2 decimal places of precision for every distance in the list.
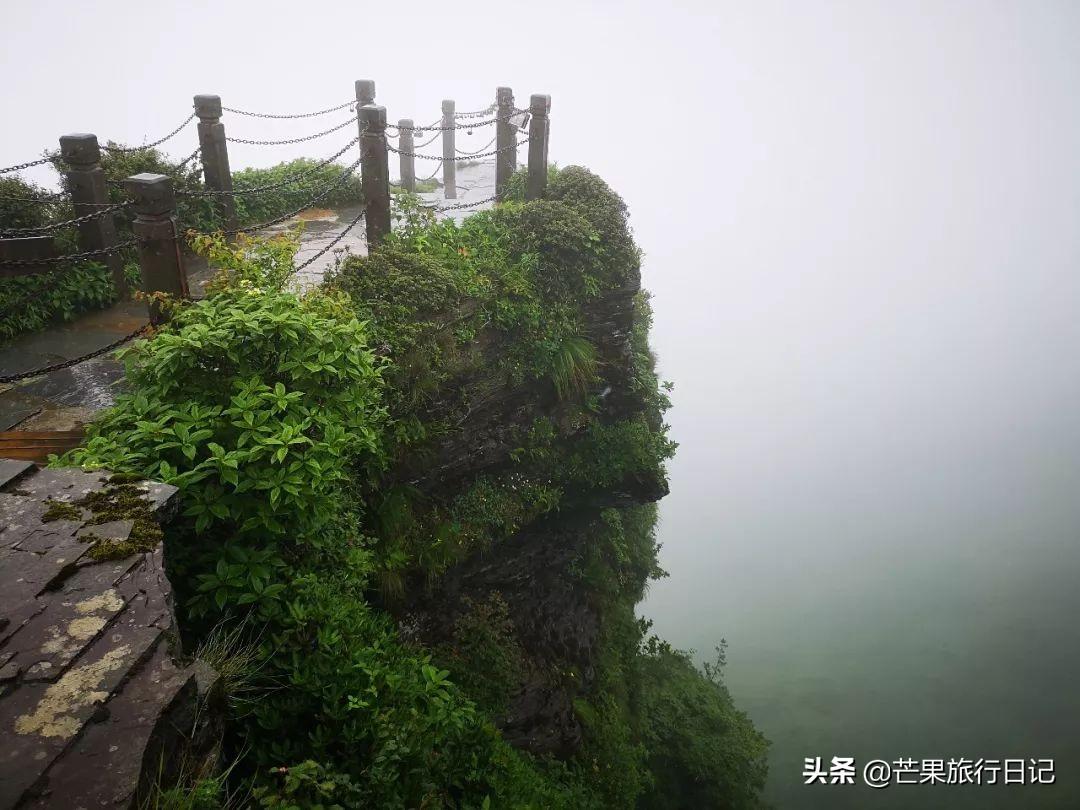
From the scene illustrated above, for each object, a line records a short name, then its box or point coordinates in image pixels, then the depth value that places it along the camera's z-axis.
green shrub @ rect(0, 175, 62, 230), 6.66
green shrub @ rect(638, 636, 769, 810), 11.18
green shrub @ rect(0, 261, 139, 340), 6.29
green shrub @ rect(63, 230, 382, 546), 3.69
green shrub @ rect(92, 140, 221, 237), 7.65
